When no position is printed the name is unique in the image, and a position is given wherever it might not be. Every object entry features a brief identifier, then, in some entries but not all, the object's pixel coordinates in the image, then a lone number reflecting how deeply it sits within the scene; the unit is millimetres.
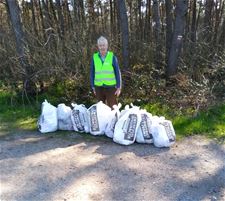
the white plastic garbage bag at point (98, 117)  3558
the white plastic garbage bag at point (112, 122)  3507
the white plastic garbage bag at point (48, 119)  3751
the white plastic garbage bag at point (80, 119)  3707
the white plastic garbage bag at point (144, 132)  3340
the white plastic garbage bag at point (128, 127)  3320
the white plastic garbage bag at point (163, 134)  3263
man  3725
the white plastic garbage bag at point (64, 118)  3792
